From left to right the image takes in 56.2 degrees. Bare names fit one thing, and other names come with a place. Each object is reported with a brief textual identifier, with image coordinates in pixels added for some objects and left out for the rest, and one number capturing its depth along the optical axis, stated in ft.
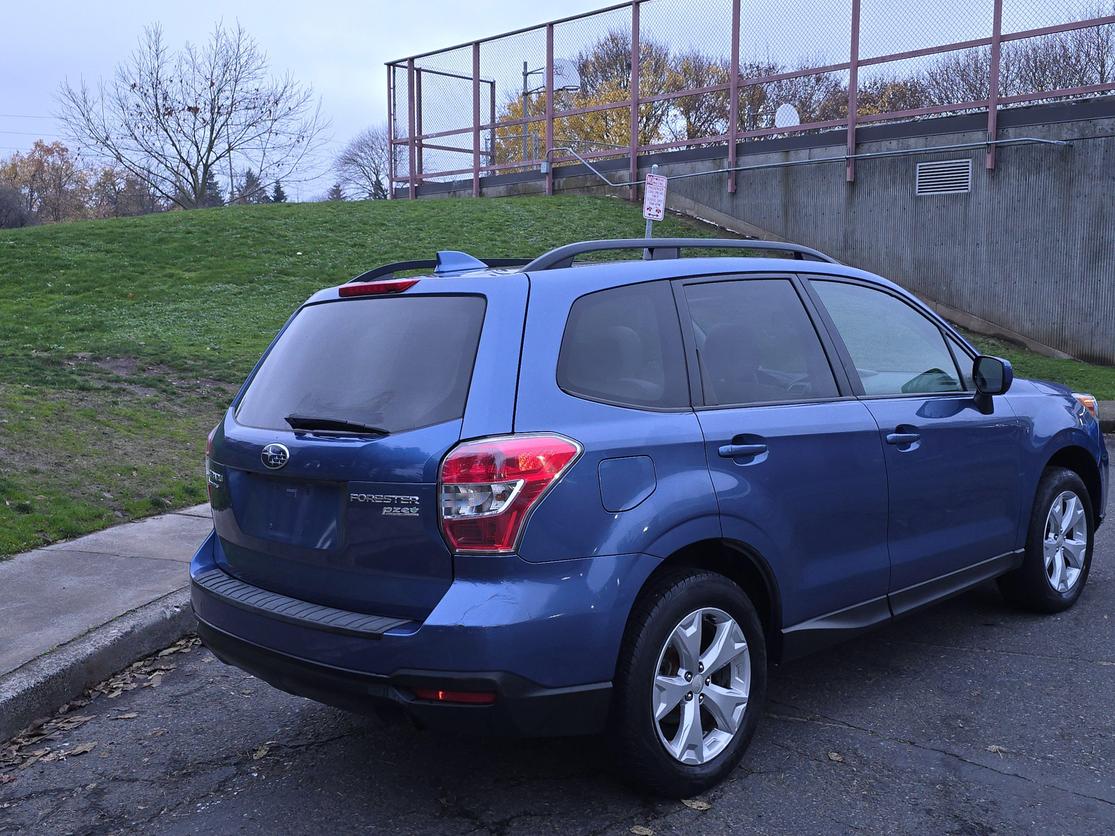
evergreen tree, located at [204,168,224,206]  215.57
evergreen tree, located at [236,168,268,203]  137.80
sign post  35.19
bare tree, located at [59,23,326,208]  120.16
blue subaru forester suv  9.68
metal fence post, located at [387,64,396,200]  86.53
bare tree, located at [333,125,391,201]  257.55
